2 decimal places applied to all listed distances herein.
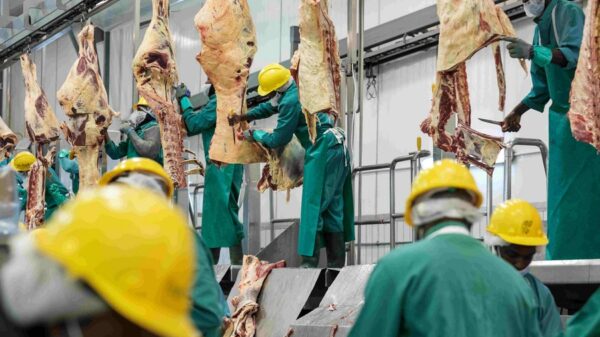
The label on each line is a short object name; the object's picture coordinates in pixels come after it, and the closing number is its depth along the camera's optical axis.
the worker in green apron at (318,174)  9.09
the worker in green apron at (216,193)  10.43
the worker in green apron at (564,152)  7.23
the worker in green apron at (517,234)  5.59
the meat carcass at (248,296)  8.69
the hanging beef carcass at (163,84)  10.22
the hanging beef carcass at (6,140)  14.98
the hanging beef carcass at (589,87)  6.71
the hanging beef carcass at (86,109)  11.52
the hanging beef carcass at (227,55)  10.15
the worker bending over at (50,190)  13.47
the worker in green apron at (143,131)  10.68
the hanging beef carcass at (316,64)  9.12
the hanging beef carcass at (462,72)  7.74
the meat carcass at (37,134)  13.08
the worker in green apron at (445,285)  3.75
